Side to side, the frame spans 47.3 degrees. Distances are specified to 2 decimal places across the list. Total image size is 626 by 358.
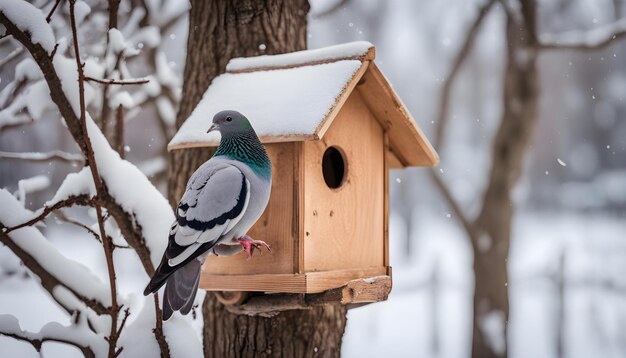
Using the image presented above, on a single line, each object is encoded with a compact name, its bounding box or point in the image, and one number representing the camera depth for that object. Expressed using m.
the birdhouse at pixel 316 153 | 2.86
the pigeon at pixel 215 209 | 2.48
